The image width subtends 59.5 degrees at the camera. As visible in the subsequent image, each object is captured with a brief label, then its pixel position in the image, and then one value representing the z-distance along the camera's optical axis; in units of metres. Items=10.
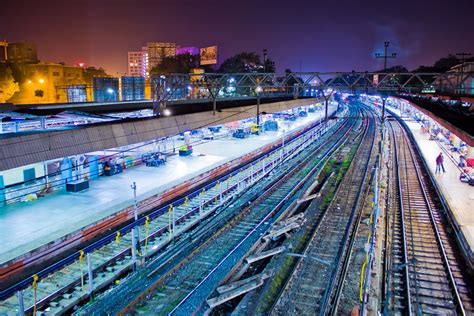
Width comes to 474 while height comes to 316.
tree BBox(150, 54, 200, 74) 75.31
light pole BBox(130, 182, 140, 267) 11.37
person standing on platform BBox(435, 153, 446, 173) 21.96
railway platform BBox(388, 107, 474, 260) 13.84
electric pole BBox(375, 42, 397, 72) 54.60
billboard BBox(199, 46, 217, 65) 77.69
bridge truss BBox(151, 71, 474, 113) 21.09
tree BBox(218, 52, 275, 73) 76.50
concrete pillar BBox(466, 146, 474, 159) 21.62
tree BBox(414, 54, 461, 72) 94.82
